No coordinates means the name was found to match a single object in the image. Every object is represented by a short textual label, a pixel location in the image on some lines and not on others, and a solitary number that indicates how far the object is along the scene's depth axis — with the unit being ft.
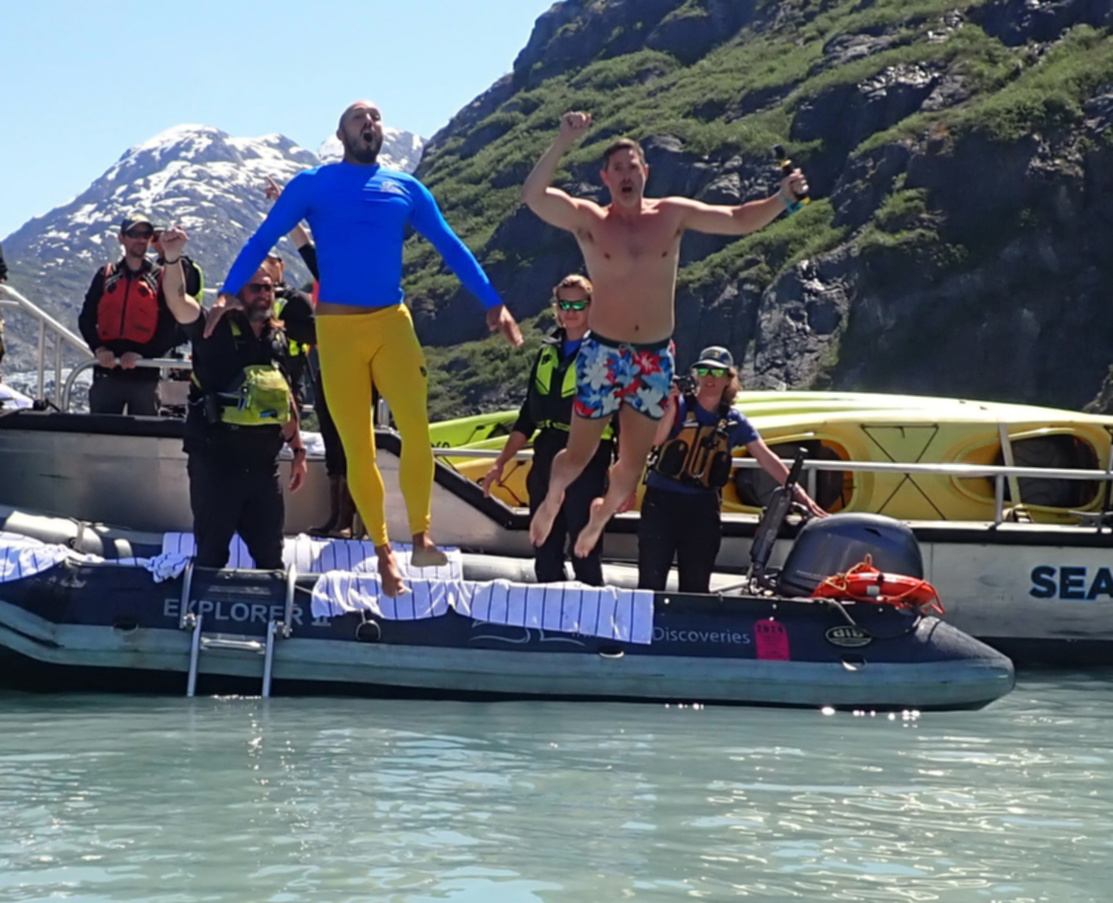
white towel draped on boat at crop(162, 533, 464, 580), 35.47
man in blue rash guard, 27.48
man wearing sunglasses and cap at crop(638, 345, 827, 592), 32.81
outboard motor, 33.40
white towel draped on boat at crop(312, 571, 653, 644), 31.50
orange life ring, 32.24
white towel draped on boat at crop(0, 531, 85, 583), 31.27
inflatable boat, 31.01
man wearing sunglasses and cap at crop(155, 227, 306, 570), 30.32
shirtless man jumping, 27.17
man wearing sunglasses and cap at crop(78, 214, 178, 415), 37.91
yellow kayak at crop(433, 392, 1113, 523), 43.93
